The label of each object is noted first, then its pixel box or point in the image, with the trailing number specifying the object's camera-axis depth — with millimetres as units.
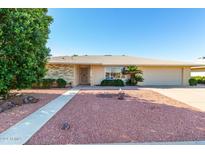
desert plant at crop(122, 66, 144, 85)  13691
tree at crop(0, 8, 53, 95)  5765
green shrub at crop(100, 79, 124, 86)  13479
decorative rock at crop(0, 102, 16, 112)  5340
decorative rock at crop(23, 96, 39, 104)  6350
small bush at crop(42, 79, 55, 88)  12526
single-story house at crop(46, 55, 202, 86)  13173
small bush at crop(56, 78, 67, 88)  12545
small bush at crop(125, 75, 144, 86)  13800
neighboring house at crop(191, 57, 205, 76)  19442
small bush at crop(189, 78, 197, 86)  14575
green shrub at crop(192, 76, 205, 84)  17326
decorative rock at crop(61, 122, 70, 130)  3478
